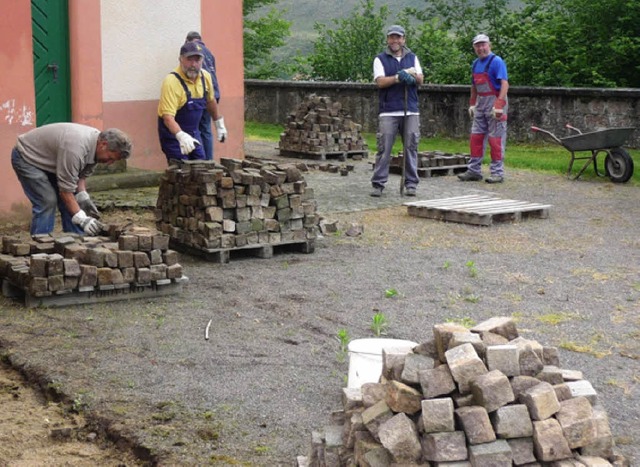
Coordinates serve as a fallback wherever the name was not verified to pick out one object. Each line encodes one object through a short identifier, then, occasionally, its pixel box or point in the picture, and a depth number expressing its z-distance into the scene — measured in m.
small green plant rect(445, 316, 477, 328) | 7.49
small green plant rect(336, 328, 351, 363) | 6.61
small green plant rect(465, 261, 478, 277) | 9.19
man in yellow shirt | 10.70
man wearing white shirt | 13.11
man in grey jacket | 8.10
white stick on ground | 7.04
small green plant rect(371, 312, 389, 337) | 7.02
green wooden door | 12.36
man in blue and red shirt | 14.78
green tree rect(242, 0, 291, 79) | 33.25
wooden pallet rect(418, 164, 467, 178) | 16.03
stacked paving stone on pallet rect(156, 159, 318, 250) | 9.46
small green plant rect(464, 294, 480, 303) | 8.27
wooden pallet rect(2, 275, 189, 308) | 7.71
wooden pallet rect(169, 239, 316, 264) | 9.51
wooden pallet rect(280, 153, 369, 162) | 17.98
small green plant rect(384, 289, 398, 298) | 8.35
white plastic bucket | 5.59
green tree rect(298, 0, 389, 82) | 28.58
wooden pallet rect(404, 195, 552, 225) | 11.81
